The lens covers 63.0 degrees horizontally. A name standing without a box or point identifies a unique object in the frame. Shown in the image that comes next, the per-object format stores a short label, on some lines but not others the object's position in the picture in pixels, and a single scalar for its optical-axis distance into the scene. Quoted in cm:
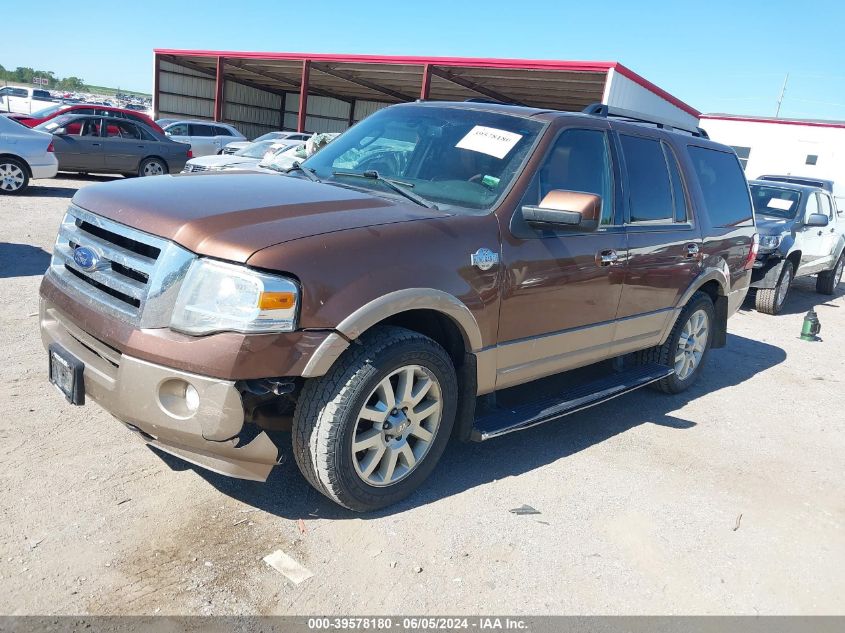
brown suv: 276
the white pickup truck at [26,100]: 3962
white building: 2694
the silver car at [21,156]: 1196
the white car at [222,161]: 1240
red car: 1617
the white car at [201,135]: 2088
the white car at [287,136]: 2381
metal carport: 2067
